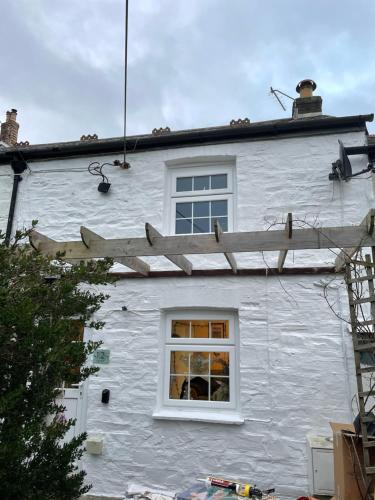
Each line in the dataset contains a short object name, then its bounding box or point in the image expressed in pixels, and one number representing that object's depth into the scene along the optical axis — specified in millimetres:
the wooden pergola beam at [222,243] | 3998
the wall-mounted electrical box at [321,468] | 4668
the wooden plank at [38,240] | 4539
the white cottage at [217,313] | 5340
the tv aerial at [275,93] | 7935
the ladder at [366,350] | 3590
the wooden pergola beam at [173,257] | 4291
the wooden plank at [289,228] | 3868
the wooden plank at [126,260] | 4431
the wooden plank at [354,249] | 3795
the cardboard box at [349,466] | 3723
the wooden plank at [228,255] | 4081
